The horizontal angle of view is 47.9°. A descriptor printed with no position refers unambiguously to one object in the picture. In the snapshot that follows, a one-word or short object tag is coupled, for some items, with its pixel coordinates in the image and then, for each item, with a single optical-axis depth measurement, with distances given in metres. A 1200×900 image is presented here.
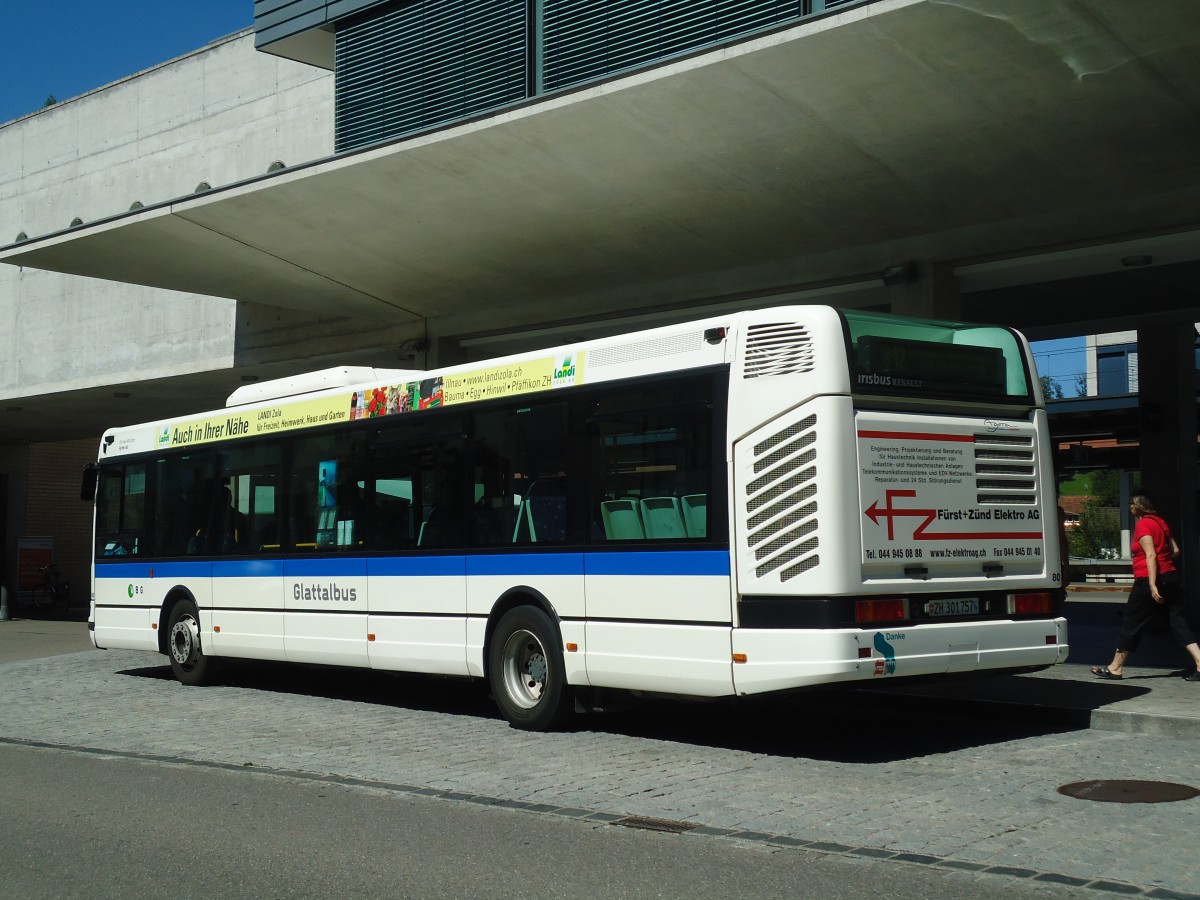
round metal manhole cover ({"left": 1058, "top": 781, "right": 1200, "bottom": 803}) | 7.46
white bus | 8.86
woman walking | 11.89
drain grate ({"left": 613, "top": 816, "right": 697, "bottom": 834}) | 6.96
